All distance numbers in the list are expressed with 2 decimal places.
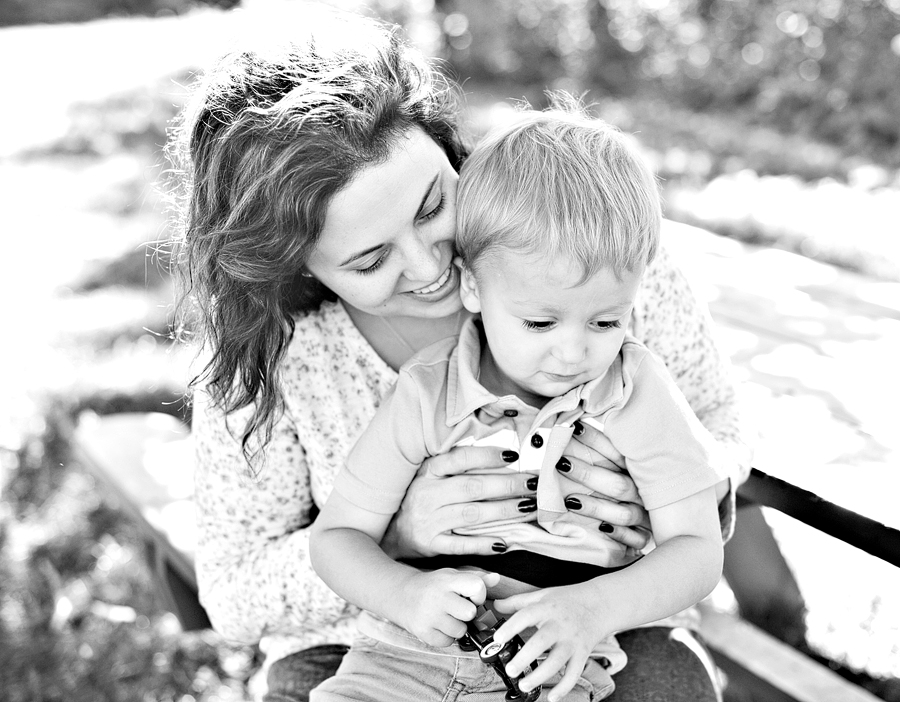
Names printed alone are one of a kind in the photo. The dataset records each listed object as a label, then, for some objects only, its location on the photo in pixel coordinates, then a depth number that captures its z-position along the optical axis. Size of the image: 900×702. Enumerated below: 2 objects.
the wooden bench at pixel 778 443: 1.91
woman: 1.68
